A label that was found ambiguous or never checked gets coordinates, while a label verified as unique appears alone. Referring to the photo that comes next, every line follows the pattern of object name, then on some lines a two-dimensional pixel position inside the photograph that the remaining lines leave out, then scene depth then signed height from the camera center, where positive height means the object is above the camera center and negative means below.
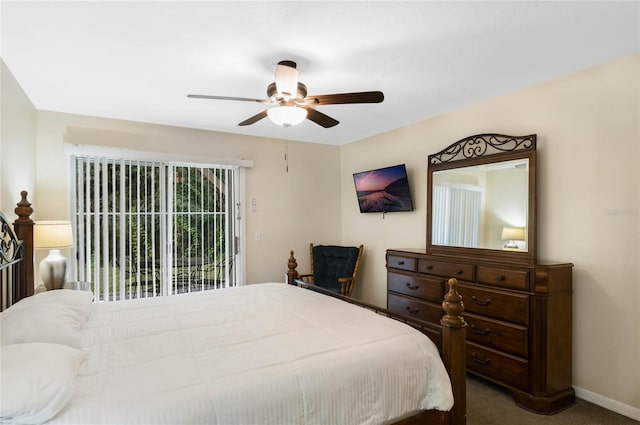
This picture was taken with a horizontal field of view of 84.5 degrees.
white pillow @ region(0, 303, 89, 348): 1.46 -0.52
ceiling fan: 2.22 +0.73
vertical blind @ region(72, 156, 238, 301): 3.63 -0.19
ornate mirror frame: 2.79 +0.44
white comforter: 1.24 -0.66
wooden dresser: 2.48 -0.87
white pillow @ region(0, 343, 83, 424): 1.06 -0.56
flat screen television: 4.05 +0.25
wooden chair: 4.48 -0.74
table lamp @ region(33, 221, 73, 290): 2.75 -0.28
